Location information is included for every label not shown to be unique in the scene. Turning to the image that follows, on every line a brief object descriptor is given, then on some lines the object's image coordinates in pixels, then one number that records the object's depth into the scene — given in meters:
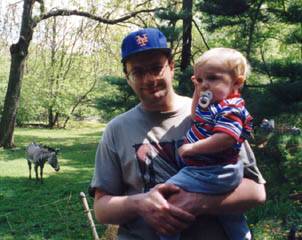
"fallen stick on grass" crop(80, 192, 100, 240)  4.14
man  1.81
